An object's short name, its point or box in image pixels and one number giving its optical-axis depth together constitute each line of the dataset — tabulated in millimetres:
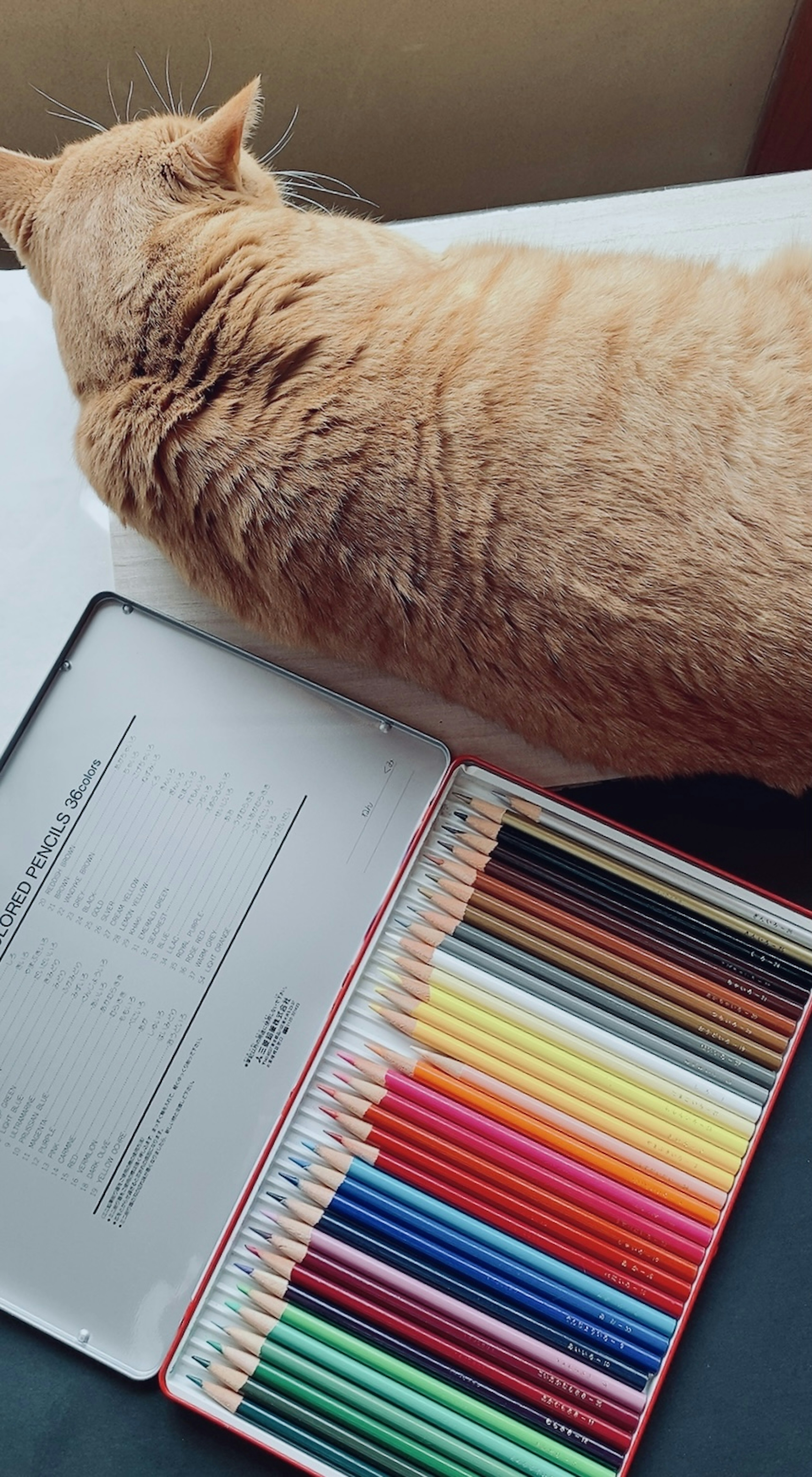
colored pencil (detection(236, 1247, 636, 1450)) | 698
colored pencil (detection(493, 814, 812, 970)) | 746
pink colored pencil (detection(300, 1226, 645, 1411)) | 702
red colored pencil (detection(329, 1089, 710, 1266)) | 721
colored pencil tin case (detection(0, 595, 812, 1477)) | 707
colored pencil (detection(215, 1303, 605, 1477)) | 693
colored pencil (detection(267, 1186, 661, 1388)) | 711
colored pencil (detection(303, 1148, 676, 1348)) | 719
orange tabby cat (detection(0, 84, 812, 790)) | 648
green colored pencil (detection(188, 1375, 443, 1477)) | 687
